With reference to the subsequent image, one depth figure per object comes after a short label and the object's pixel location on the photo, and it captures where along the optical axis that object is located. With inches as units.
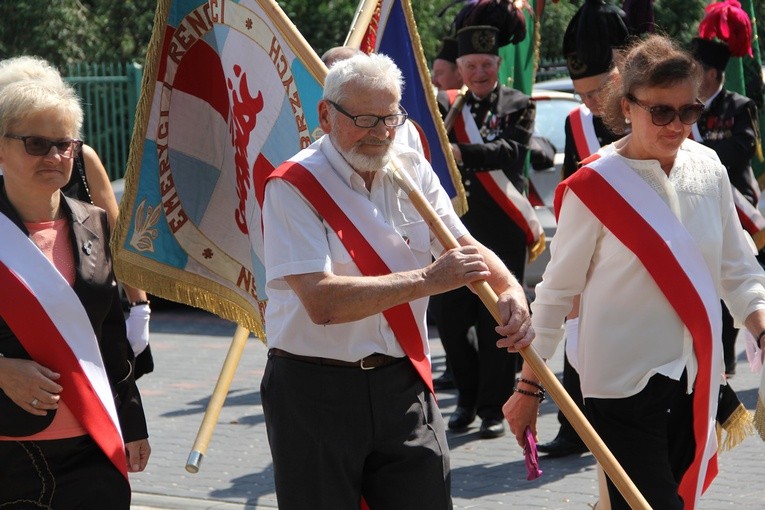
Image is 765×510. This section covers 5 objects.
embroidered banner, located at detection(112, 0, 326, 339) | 203.9
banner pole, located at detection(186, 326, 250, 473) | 213.9
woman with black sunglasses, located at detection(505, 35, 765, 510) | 163.2
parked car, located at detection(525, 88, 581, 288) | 441.4
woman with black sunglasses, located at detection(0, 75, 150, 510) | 150.6
